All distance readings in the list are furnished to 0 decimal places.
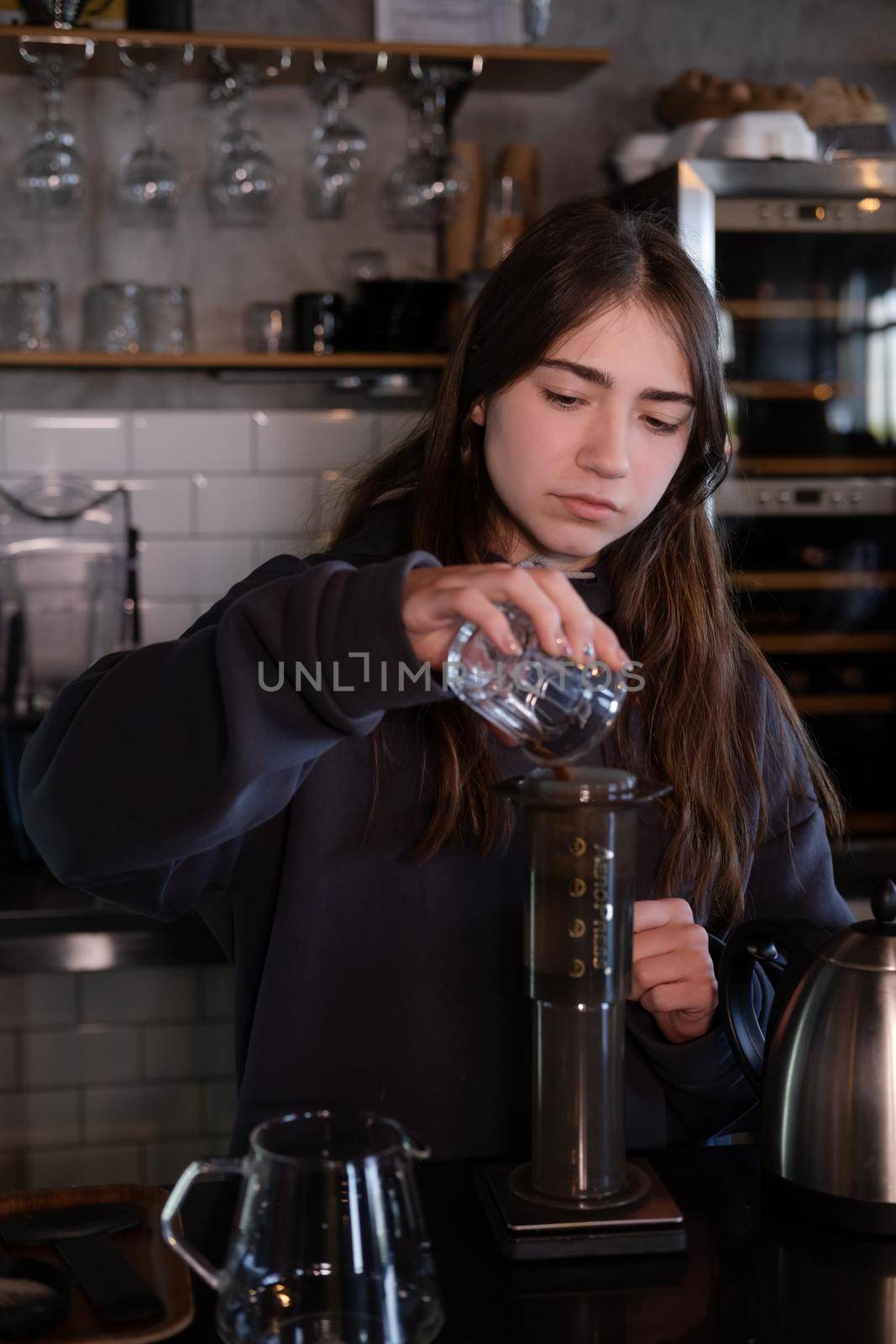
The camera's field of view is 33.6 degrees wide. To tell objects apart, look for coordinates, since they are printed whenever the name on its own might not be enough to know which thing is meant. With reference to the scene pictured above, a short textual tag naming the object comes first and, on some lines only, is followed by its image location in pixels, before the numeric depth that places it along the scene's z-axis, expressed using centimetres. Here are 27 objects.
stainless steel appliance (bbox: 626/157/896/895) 246
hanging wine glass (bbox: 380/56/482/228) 256
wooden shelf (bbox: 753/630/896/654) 261
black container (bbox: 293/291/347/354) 260
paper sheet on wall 257
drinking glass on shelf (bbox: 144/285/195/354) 256
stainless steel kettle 89
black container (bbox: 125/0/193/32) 245
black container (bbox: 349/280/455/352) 259
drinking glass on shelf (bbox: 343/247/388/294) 265
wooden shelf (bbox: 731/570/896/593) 259
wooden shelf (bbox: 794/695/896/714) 262
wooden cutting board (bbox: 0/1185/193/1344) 75
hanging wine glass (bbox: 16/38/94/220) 240
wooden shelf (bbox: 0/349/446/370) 248
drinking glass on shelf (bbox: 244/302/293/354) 264
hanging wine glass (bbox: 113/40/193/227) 248
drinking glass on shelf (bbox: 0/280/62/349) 251
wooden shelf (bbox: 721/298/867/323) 251
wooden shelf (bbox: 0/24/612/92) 239
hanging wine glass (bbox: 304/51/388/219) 252
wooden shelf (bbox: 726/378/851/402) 253
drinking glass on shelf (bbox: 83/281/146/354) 255
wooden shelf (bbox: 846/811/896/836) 263
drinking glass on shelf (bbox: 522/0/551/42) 258
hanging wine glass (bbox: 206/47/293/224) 250
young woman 112
